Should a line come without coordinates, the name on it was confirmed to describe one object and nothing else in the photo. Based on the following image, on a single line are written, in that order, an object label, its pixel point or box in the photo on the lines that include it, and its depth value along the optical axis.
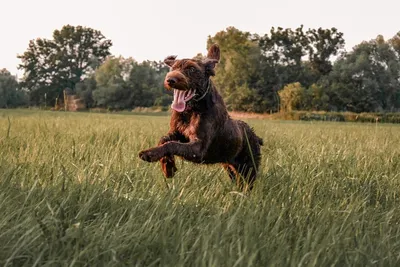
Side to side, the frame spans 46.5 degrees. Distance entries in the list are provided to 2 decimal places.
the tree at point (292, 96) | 69.22
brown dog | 3.22
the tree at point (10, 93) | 80.34
